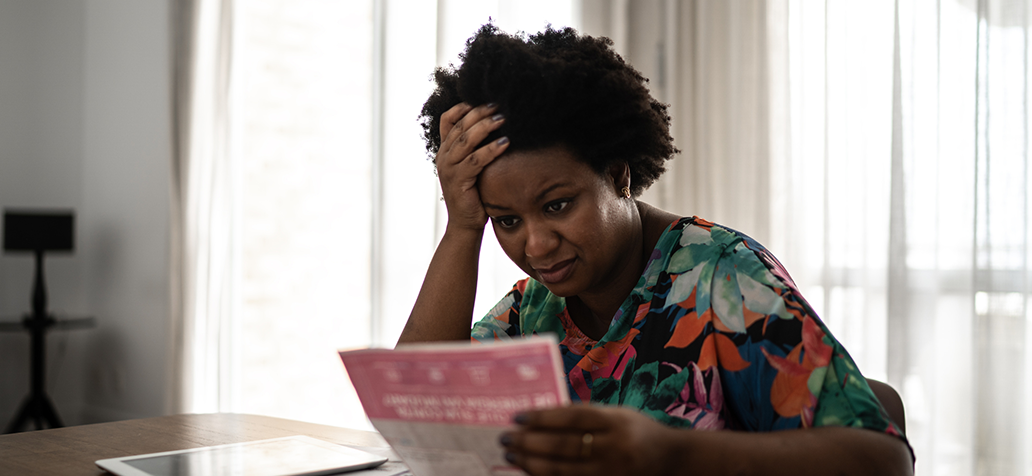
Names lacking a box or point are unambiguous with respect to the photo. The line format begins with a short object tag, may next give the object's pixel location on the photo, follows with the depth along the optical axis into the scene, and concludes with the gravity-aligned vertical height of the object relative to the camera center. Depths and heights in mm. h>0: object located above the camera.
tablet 942 -293
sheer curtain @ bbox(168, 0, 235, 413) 3553 +107
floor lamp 3740 -93
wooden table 1034 -317
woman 782 -65
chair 925 -197
